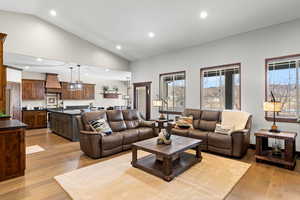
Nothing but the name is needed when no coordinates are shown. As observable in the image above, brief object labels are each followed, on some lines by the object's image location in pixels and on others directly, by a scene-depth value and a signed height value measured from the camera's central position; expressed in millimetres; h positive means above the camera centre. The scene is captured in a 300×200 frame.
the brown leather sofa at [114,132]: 3633 -872
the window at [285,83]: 3977 +421
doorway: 7258 +70
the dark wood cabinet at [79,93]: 8651 +374
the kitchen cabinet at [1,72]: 3018 +516
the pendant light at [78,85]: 6041 +541
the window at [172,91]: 6176 +331
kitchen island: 5219 -885
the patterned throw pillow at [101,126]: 3925 -669
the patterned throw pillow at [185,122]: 4536 -674
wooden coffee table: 2660 -1196
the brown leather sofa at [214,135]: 3652 -897
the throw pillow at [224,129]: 3994 -751
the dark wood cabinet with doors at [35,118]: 7143 -856
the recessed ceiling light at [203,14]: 3930 +2118
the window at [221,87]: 4883 +393
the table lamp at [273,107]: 3486 -162
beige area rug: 2250 -1332
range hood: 7970 +792
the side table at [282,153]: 3121 -1037
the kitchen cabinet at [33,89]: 7363 +477
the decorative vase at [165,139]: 3137 -772
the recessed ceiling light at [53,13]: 4851 +2652
